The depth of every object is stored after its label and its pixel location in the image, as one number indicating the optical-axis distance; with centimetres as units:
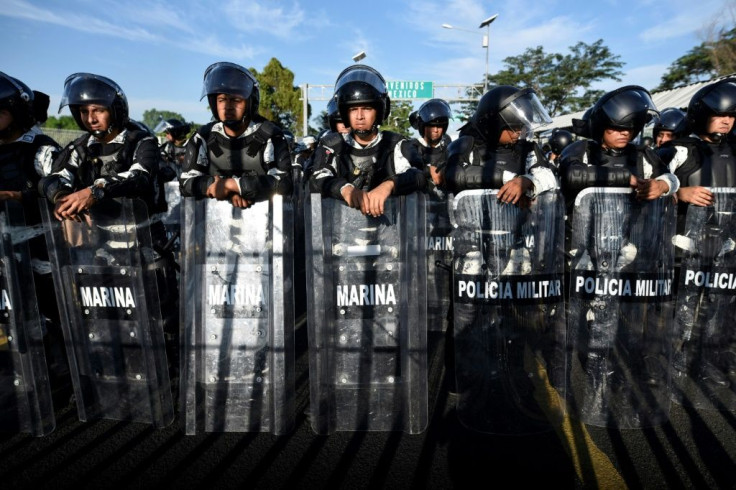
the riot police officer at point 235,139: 276
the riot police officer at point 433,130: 504
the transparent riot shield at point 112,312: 265
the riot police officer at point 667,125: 531
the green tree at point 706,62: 2106
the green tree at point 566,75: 2867
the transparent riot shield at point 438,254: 422
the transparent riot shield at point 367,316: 252
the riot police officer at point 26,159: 285
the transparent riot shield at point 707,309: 286
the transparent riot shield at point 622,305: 264
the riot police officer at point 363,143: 277
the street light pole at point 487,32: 2327
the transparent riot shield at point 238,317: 259
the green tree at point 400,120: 2083
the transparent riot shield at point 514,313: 260
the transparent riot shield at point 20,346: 262
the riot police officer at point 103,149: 271
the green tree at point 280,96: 3002
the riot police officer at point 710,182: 287
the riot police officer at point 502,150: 267
